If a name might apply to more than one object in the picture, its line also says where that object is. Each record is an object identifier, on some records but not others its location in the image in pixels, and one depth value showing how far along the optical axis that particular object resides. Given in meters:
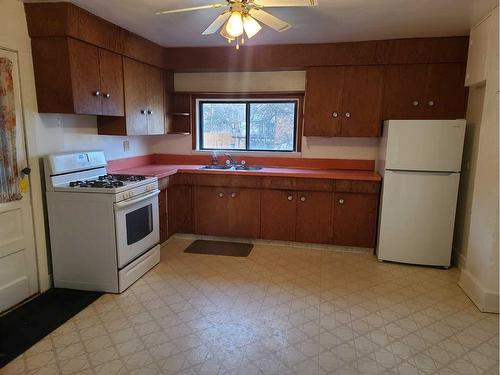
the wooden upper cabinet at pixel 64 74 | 2.66
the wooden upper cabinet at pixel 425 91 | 3.58
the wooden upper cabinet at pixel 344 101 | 3.78
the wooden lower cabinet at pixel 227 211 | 4.02
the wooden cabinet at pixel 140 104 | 3.46
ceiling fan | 2.14
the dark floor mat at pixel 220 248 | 3.80
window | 4.40
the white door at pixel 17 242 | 2.53
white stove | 2.75
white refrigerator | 3.24
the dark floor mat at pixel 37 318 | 2.17
